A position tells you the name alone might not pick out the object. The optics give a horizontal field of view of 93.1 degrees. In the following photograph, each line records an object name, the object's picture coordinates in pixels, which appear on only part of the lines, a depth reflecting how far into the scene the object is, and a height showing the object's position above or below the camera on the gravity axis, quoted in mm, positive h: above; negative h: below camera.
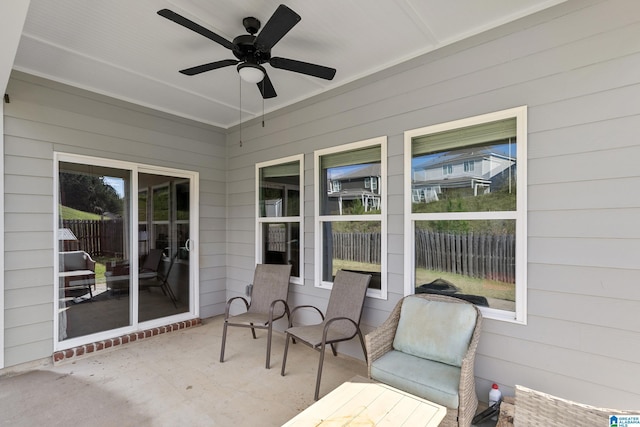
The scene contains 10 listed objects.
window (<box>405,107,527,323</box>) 2324 +22
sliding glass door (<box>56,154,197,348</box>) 3359 -426
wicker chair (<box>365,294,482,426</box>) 1891 -1020
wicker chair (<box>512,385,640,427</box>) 1467 -1013
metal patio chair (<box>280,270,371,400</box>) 2756 -1013
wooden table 1573 -1090
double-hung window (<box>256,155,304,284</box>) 3879 +9
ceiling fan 1962 +1181
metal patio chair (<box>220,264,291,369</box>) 3334 -1021
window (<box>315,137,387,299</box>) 3113 +9
